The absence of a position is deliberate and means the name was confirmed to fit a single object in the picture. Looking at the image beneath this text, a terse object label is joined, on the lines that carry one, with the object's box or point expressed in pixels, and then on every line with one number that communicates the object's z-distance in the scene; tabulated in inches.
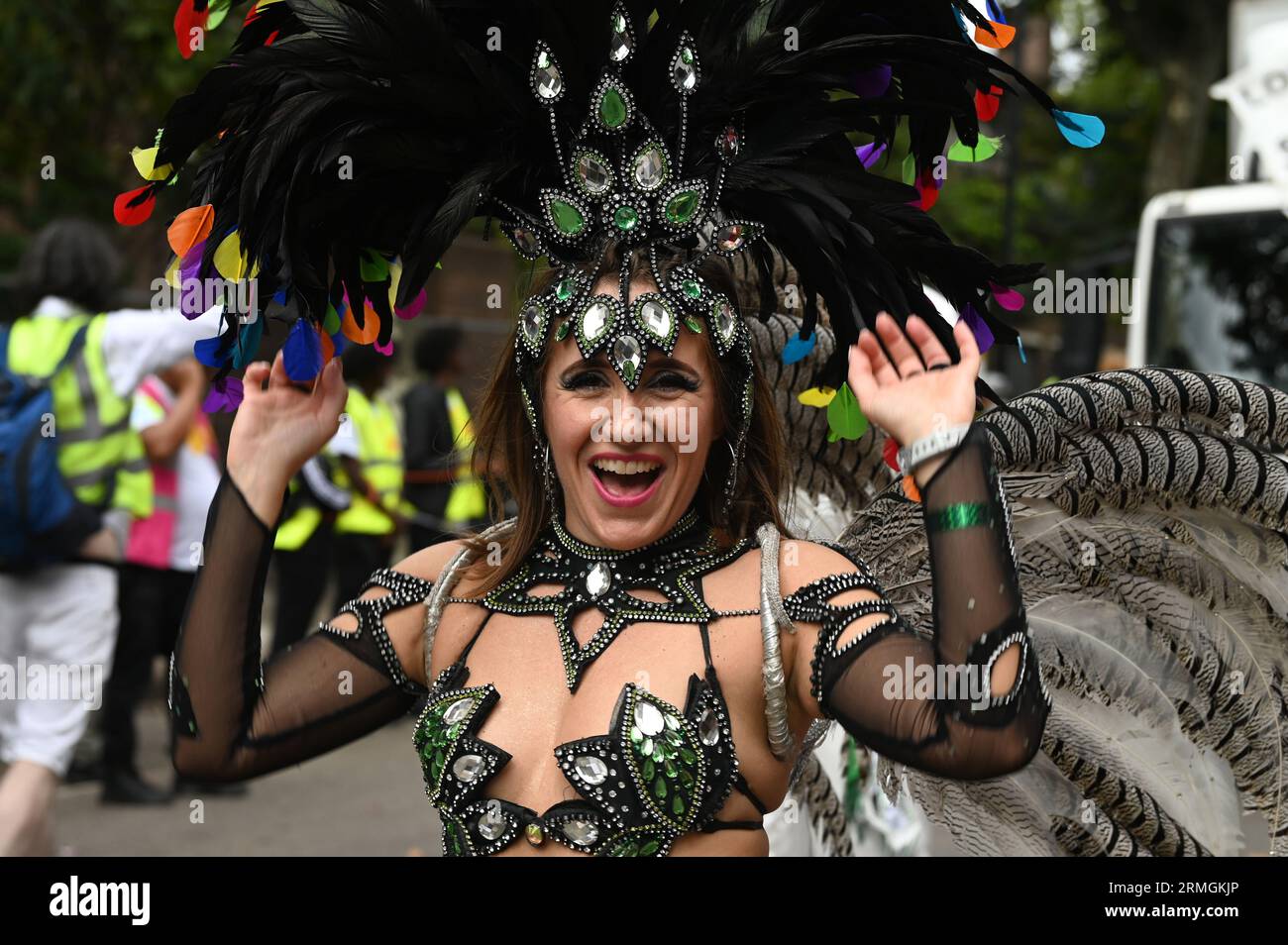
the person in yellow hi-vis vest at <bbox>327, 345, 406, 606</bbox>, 295.7
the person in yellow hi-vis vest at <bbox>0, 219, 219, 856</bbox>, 183.0
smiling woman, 86.7
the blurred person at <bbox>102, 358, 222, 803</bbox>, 243.9
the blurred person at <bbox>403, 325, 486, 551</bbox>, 332.2
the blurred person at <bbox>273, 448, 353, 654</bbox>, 287.6
